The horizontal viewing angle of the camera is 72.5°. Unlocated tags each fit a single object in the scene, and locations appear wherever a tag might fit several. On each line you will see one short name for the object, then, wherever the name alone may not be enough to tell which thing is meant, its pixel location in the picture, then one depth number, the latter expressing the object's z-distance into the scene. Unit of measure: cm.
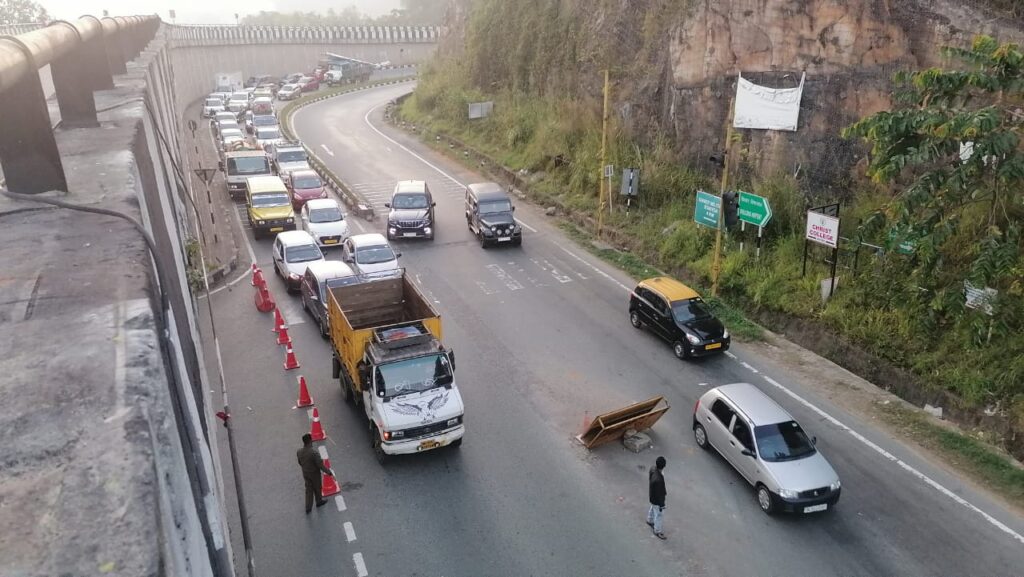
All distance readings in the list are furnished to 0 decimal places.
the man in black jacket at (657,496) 1069
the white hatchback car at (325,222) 2439
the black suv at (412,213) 2528
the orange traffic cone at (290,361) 1614
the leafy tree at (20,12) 7581
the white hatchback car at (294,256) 2039
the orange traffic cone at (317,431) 1339
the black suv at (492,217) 2464
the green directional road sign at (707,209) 2080
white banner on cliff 2167
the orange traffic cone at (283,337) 1705
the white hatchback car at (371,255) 2072
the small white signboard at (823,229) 1755
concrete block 1338
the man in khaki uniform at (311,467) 1100
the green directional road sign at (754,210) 1933
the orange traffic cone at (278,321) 1766
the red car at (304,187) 2913
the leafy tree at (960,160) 1260
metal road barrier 1317
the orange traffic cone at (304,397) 1458
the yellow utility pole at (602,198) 2433
